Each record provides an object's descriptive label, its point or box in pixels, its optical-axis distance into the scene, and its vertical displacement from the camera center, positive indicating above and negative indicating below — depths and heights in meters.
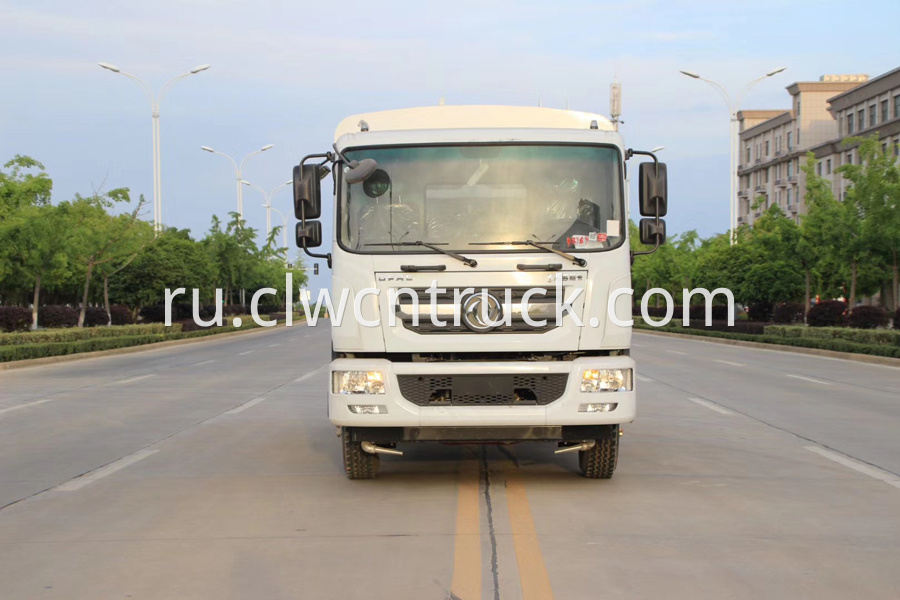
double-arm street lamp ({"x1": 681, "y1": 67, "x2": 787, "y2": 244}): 53.12 +7.74
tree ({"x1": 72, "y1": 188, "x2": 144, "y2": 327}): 42.69 +2.88
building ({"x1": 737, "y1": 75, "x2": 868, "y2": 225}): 95.94 +14.36
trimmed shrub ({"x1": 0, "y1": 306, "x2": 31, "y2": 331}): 39.00 -0.65
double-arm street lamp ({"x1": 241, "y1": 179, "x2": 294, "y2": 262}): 94.09 +7.54
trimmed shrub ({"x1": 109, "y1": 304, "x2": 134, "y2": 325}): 57.06 -0.83
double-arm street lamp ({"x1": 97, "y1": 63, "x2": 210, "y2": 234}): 50.10 +5.66
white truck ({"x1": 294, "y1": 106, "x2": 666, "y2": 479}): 8.07 +0.13
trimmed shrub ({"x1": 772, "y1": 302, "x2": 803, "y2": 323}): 52.35 -0.78
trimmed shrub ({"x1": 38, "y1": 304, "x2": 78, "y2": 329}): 45.69 -0.70
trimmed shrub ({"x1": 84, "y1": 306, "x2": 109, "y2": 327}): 51.81 -0.84
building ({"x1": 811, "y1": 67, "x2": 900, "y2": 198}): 71.31 +12.45
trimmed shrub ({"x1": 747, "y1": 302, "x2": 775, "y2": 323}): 60.91 -0.84
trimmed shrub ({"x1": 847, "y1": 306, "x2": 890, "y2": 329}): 39.53 -0.78
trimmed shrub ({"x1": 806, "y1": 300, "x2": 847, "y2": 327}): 44.25 -0.72
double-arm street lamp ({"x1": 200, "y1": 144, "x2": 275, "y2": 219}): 72.19 +7.87
